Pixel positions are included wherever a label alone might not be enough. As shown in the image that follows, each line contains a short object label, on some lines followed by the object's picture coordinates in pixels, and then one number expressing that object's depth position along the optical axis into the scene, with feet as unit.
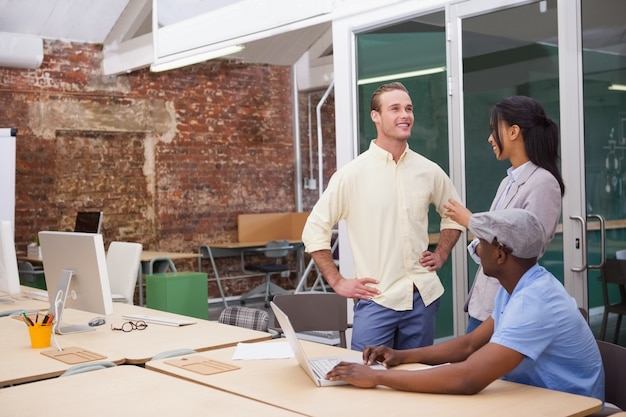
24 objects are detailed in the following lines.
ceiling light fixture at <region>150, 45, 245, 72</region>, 23.47
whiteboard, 25.93
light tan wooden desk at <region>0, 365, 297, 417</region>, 7.57
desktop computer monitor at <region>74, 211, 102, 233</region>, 25.76
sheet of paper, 9.77
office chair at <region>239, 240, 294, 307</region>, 31.17
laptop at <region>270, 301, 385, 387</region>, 8.25
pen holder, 11.05
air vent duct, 27.35
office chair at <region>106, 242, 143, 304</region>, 21.20
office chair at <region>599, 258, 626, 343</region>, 13.61
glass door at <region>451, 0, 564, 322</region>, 14.34
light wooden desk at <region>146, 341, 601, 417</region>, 7.19
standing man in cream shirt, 11.37
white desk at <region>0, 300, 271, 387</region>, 9.77
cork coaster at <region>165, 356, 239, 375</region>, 9.14
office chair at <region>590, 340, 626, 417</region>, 8.21
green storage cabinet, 23.99
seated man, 7.47
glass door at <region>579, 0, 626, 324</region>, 13.62
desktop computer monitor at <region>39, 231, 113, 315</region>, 11.84
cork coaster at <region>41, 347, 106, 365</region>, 10.10
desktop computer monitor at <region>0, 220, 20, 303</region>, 14.52
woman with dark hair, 10.18
